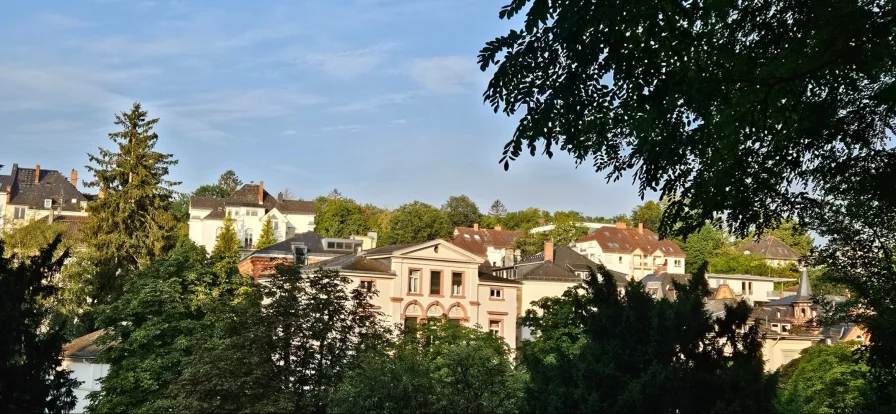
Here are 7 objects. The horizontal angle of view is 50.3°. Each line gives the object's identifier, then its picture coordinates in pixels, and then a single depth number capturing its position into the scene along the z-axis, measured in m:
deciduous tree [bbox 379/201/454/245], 100.81
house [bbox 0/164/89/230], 111.12
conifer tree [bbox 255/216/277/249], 94.62
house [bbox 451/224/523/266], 106.06
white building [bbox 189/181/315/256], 100.75
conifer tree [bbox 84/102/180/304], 54.22
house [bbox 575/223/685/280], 101.75
